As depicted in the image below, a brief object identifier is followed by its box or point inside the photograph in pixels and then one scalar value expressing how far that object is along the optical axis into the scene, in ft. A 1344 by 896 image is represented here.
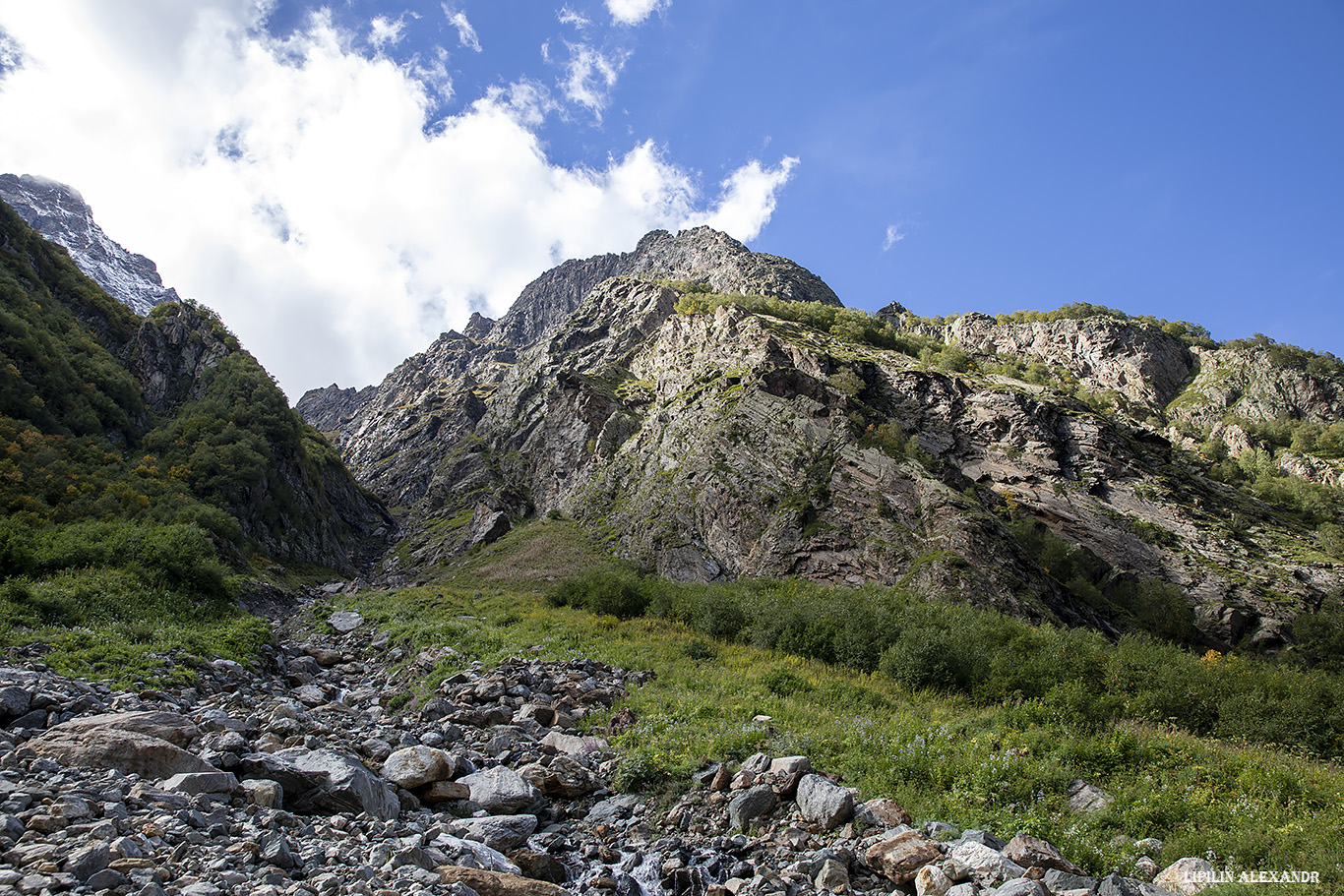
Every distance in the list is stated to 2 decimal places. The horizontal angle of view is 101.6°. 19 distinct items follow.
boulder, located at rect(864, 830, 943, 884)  24.02
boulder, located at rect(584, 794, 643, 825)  32.17
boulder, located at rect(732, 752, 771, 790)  32.40
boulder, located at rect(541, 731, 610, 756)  40.37
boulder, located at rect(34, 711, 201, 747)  28.32
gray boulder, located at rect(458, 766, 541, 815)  31.81
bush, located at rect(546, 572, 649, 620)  107.55
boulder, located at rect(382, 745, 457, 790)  32.14
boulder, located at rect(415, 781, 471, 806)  31.86
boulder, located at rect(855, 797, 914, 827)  27.84
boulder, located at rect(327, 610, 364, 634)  101.40
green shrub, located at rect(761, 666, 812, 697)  55.93
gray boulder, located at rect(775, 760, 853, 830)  28.02
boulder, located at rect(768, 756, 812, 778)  31.73
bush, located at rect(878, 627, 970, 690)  62.49
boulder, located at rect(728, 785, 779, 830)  29.81
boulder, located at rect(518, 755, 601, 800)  34.60
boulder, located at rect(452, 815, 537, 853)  27.61
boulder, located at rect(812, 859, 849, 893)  24.09
